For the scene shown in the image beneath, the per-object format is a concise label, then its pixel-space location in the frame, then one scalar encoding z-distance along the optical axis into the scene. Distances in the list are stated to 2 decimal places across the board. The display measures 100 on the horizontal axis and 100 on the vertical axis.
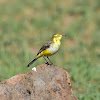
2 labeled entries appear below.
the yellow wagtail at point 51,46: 13.08
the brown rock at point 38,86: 11.25
